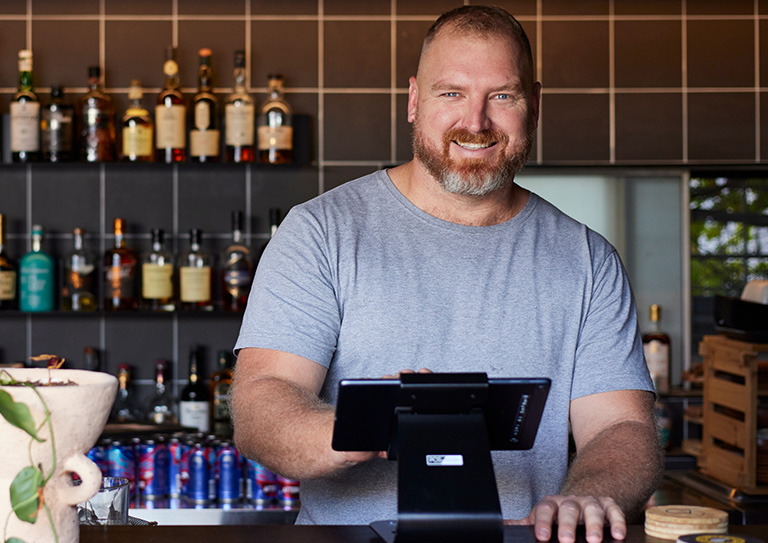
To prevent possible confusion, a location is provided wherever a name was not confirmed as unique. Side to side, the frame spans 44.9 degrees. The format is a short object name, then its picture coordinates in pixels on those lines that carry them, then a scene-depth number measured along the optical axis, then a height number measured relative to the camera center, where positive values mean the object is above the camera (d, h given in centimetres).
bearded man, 121 -3
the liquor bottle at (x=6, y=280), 256 -2
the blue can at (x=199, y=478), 219 -48
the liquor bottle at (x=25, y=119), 254 +42
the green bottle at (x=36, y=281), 256 -2
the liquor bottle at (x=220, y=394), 250 -33
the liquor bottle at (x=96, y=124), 258 +41
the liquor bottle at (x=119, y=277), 256 -1
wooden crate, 216 -33
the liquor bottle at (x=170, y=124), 255 +41
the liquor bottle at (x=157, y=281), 254 -2
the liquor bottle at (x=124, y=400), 257 -36
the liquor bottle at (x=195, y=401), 253 -35
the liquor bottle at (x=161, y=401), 260 -36
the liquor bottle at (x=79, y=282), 260 -3
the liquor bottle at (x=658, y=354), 265 -23
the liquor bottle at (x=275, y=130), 257 +40
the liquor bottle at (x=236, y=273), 255 +0
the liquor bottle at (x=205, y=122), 257 +42
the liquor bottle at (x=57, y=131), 256 +39
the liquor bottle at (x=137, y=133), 254 +39
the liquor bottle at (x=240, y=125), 256 +41
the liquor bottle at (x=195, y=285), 254 -3
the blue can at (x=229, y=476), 219 -48
